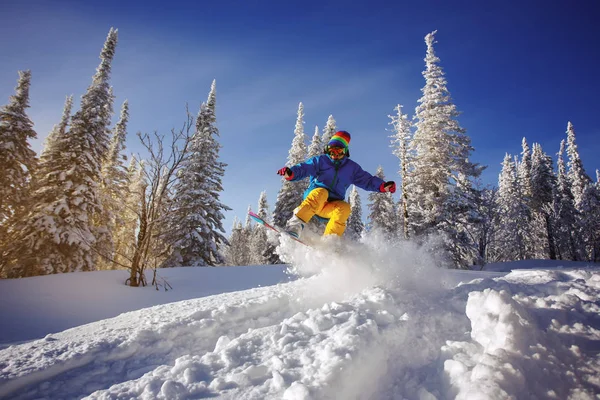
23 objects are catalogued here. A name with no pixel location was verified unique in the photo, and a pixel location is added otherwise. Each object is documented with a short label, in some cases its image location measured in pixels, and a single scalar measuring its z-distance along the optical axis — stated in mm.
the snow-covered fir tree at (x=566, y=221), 27844
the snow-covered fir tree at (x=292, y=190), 22562
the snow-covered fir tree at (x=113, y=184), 15883
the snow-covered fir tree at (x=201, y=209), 16141
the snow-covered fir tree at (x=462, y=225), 15172
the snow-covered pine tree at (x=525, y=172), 32125
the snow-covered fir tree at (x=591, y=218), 25359
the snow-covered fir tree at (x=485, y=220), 15766
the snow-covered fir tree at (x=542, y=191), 28406
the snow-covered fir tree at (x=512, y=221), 31350
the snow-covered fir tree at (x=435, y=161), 16078
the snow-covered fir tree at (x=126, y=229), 22422
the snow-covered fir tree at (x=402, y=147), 19016
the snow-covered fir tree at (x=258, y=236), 41031
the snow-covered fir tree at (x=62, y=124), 28872
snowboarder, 5344
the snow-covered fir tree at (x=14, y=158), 14578
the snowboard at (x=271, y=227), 5515
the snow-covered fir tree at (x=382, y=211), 27594
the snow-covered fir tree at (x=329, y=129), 23003
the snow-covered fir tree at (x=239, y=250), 40488
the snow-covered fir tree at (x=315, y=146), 23328
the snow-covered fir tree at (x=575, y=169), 29297
